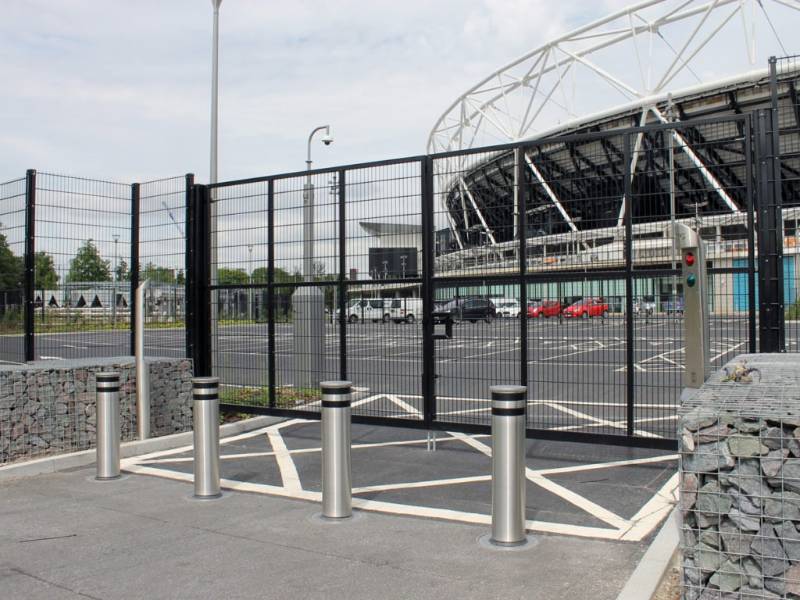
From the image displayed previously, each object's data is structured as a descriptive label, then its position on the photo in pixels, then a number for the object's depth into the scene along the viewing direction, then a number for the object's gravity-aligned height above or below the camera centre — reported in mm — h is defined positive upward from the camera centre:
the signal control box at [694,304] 5359 +35
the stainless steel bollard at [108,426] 7043 -1106
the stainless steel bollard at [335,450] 5695 -1088
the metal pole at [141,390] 8562 -936
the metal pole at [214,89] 13254 +4215
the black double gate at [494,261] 6797 +511
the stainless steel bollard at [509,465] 5023 -1068
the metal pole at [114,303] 9702 +103
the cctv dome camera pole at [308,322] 8852 -148
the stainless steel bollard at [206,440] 6367 -1127
